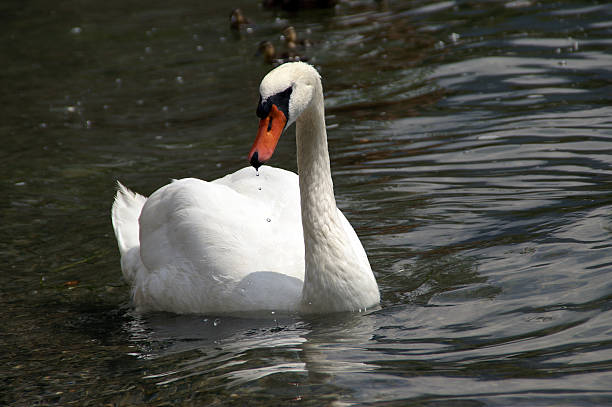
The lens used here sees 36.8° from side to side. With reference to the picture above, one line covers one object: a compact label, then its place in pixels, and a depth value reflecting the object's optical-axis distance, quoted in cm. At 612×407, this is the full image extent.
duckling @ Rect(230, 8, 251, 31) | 1675
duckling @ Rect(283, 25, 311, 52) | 1473
